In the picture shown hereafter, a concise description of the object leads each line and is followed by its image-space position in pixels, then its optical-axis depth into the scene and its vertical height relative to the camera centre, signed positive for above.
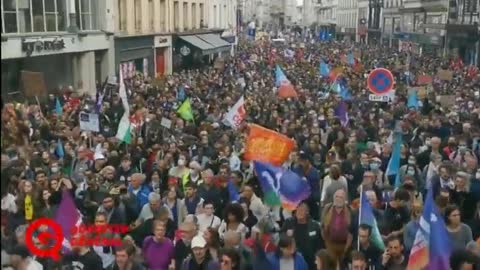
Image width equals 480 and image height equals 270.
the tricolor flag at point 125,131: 14.20 -2.92
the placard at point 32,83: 14.64 -2.26
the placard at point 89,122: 14.52 -2.83
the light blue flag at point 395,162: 11.47 -2.77
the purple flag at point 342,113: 17.84 -3.34
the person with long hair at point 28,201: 8.37 -2.47
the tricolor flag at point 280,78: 23.49 -3.36
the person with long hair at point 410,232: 7.89 -2.56
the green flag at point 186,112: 18.06 -3.29
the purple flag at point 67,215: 8.36 -2.57
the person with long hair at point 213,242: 7.30 -2.48
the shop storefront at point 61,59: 24.56 -3.43
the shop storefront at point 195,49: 44.22 -4.99
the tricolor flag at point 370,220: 7.74 -2.47
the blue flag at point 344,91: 23.41 -3.85
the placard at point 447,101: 21.03 -3.53
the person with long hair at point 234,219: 8.22 -2.54
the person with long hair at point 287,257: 7.22 -2.56
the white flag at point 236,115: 17.23 -3.20
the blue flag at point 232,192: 9.92 -2.77
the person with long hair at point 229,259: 6.83 -2.43
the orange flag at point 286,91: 22.67 -3.56
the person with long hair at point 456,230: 7.67 -2.46
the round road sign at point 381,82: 19.81 -2.86
